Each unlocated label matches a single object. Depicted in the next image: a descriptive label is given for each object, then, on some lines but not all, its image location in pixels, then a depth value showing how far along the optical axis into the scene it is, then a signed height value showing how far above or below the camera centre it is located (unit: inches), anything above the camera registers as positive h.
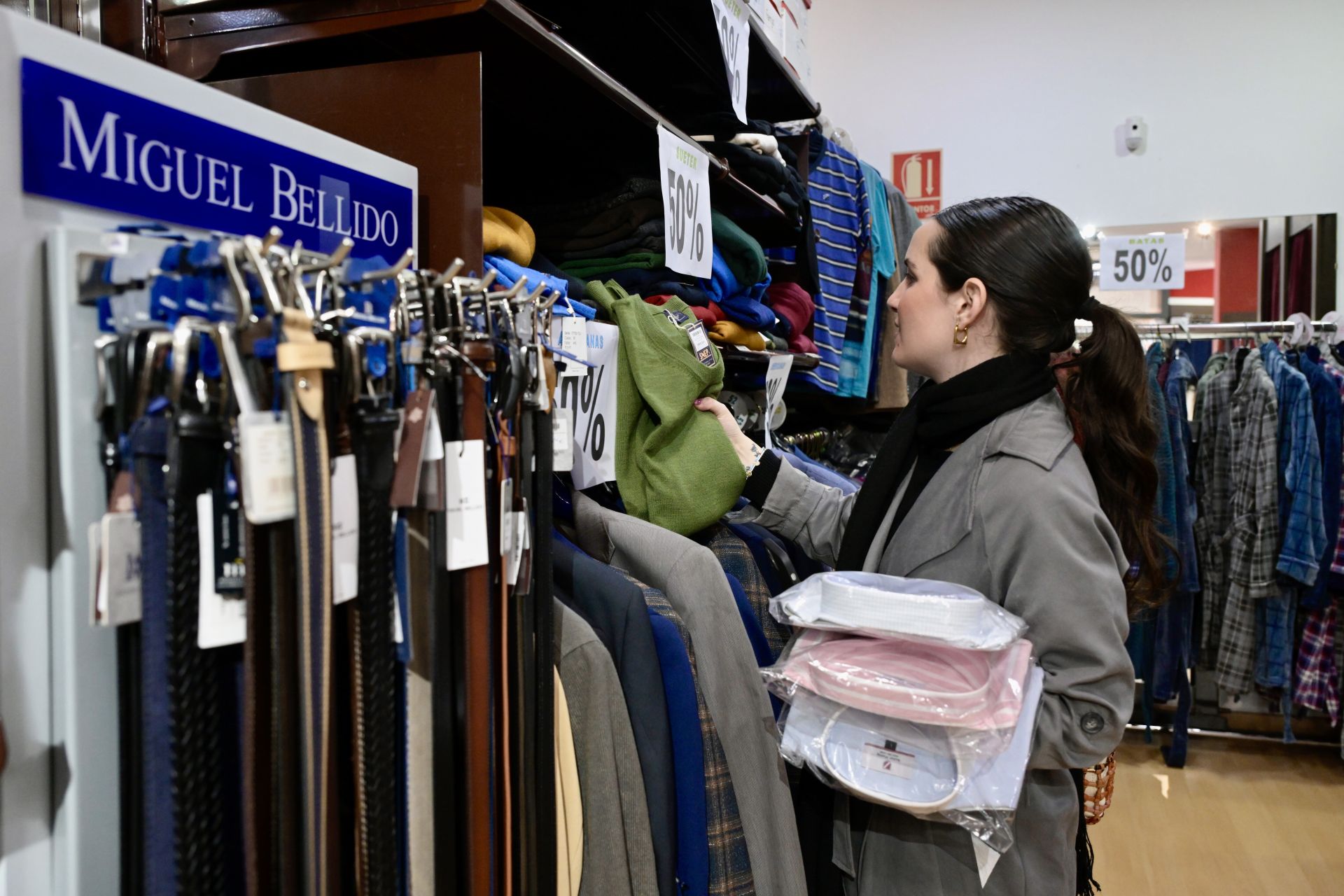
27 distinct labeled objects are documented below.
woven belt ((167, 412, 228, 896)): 24.7 -7.0
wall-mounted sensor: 178.5 +53.9
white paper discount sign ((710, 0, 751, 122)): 71.7 +29.8
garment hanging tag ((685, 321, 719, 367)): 64.5 +5.1
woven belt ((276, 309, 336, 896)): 26.0 -4.4
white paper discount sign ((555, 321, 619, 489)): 58.6 +0.5
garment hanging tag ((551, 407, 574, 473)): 44.3 -1.1
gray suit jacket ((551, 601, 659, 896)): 44.1 -15.6
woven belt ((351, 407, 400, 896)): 28.9 -7.5
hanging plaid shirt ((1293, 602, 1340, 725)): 151.7 -41.3
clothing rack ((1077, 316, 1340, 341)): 158.2 +14.9
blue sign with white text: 27.7 +8.7
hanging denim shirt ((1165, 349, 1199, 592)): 151.0 -9.1
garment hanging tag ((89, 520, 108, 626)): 24.9 -4.3
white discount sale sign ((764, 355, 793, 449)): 89.5 +3.5
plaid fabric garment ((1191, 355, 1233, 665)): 157.1 -10.6
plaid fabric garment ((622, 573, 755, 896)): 49.3 -21.5
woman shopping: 51.2 -4.8
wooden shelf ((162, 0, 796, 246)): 43.4 +19.5
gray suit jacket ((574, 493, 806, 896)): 51.0 -15.6
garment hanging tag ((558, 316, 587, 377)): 52.2 +4.5
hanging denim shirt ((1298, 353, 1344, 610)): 146.8 -6.0
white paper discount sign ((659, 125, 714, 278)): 62.1 +14.8
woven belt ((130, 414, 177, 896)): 25.0 -6.2
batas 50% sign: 162.2 +26.8
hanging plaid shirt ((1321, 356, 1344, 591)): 145.8 -24.0
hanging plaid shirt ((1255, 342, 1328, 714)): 143.7 -15.9
